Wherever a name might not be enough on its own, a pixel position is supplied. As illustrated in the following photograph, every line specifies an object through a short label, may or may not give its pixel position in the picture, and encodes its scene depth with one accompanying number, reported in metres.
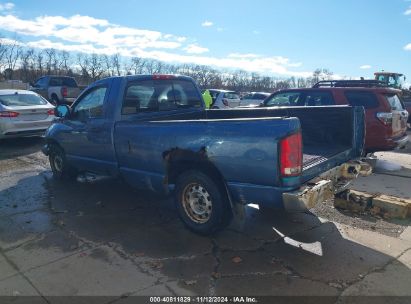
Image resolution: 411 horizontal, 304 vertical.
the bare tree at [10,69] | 58.56
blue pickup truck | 3.61
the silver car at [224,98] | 20.75
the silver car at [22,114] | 10.20
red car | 7.94
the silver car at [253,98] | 22.94
